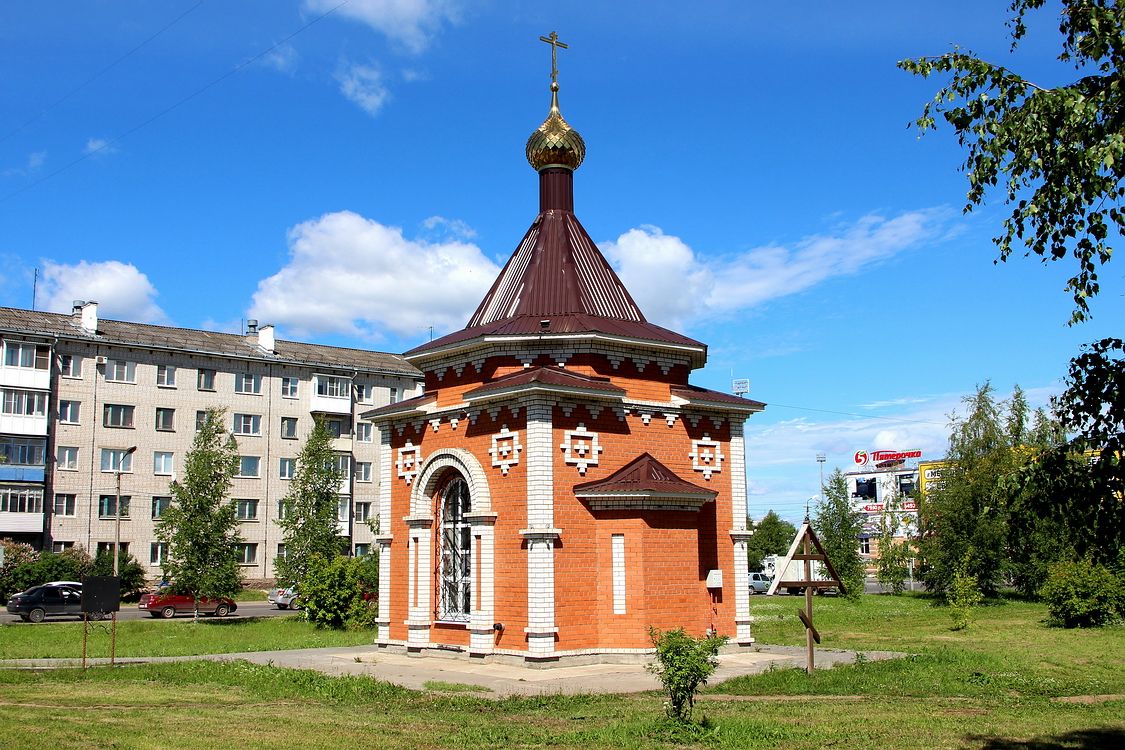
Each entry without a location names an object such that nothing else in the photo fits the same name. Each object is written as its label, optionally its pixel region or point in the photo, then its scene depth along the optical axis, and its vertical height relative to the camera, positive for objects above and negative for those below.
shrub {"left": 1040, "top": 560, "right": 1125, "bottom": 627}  23.28 -1.72
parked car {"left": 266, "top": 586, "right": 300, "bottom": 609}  38.41 -2.62
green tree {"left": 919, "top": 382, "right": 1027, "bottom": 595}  33.59 +0.45
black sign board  16.58 -1.05
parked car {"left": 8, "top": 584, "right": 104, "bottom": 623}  32.09 -2.30
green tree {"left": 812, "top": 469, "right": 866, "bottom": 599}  41.12 -0.18
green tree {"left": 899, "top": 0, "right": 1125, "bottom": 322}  6.17 +2.44
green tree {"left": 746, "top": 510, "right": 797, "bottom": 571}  71.38 -1.06
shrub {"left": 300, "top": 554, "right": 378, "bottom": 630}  25.69 -1.74
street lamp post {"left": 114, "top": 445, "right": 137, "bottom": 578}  43.12 +3.37
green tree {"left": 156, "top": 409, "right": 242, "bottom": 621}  30.42 -0.05
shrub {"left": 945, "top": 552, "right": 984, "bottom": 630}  24.20 -1.93
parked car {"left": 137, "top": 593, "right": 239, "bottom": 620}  34.00 -2.55
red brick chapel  17.59 +0.96
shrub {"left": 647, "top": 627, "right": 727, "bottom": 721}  10.61 -1.47
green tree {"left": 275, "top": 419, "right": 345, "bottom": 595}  38.28 +0.78
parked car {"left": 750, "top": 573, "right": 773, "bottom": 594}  50.38 -2.93
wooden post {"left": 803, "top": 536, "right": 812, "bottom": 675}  14.94 -1.19
